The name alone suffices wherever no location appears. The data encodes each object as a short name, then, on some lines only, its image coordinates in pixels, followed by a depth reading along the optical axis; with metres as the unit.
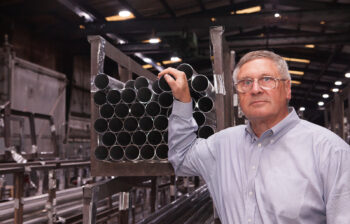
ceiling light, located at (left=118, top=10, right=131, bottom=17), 10.42
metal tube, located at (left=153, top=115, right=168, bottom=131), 2.51
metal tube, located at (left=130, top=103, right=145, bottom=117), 2.53
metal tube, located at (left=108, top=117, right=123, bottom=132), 2.56
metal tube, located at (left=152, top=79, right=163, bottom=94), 2.48
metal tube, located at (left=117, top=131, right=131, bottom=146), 2.54
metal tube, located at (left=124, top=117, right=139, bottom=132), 2.54
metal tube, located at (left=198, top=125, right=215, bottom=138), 2.57
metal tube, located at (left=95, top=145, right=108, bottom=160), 2.55
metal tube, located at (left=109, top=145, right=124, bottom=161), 2.52
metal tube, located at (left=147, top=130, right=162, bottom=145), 2.51
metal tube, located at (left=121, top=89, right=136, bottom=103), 2.56
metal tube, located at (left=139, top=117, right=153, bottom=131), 2.54
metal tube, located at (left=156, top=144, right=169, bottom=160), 2.49
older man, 1.67
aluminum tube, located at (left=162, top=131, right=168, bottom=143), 2.50
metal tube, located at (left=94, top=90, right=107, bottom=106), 2.59
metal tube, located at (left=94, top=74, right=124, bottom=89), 2.57
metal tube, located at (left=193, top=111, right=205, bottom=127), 2.57
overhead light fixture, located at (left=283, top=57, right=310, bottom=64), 16.94
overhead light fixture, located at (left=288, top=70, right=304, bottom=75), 19.99
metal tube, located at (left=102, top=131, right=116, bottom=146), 2.56
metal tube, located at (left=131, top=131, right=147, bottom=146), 2.53
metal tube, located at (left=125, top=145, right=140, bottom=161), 2.49
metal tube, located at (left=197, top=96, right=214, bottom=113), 2.58
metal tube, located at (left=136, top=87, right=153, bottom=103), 2.55
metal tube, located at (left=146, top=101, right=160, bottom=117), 2.52
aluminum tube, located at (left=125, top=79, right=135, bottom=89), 2.73
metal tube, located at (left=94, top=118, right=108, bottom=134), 2.57
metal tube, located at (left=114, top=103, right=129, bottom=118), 2.56
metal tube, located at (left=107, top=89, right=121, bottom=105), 2.58
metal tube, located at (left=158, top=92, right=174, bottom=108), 2.46
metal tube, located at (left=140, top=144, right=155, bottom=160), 2.50
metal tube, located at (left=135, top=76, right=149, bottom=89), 2.62
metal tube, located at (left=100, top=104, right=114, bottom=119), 2.58
